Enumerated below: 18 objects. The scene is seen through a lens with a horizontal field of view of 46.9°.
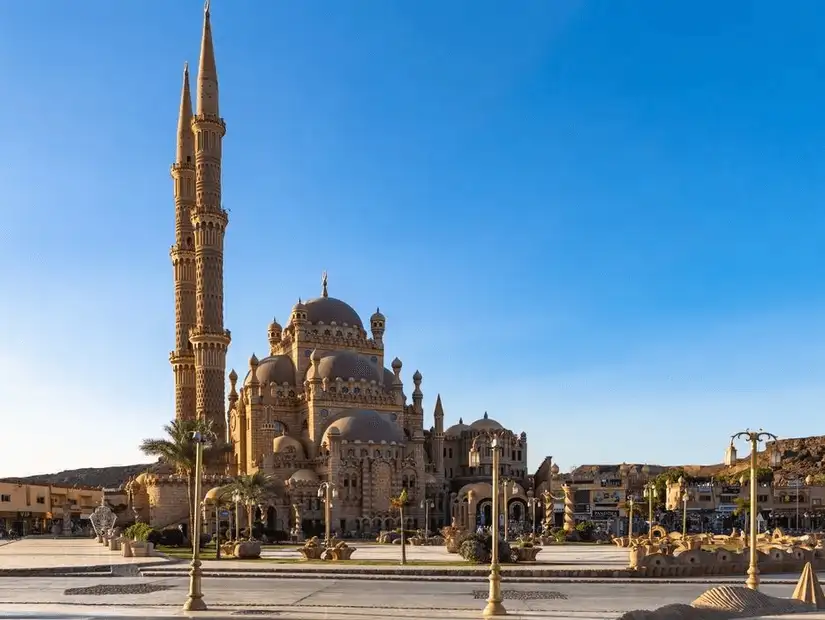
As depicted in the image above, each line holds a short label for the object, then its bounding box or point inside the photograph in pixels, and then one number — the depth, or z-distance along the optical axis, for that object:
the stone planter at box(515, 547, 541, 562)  38.06
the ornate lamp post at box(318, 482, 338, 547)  46.81
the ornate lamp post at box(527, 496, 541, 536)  79.12
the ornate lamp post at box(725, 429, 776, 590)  23.88
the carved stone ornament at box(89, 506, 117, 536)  61.46
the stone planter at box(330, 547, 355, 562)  40.22
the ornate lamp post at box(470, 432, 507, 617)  19.98
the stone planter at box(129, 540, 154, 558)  42.12
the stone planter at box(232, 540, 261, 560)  41.66
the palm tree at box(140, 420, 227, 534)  52.59
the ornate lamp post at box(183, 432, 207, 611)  21.45
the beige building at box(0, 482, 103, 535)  91.75
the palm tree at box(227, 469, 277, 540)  53.75
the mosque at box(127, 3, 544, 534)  78.00
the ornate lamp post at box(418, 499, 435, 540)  77.70
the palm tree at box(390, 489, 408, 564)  42.91
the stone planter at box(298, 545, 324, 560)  40.69
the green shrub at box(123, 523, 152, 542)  48.71
